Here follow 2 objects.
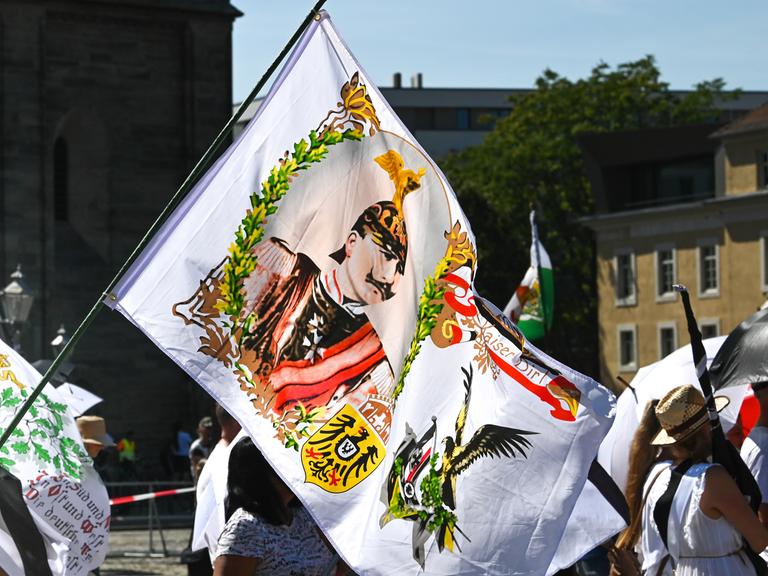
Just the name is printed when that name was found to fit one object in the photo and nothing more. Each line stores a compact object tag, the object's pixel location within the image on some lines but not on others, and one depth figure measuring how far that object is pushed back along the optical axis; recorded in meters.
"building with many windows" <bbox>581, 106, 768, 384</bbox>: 60.50
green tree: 64.00
